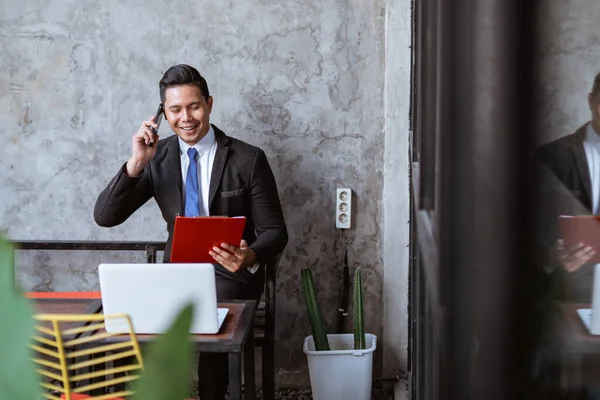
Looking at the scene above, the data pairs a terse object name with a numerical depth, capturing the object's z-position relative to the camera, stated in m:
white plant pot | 3.34
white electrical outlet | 3.63
